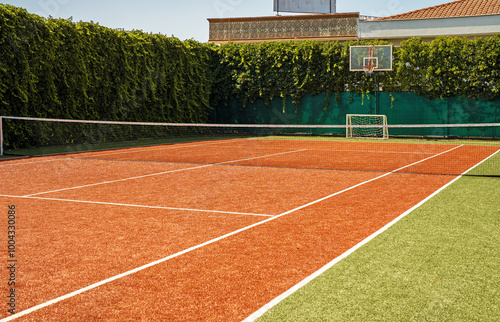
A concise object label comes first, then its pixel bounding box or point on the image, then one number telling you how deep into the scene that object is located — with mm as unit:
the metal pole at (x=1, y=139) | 14926
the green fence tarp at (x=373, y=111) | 23391
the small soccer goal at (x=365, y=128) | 24297
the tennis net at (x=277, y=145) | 13237
